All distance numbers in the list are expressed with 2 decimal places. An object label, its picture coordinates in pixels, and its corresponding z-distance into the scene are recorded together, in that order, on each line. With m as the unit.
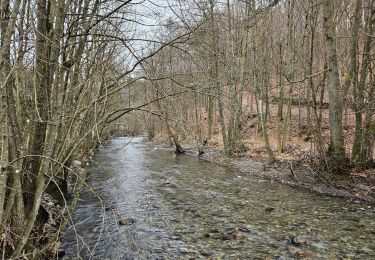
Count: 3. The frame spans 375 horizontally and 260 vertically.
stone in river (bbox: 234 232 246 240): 7.60
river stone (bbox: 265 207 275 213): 9.64
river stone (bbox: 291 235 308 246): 7.23
